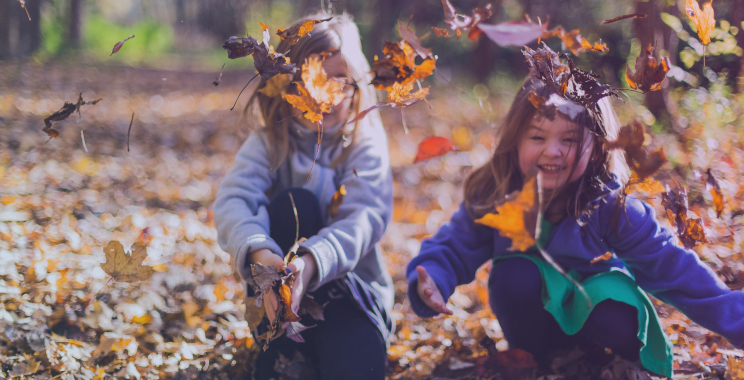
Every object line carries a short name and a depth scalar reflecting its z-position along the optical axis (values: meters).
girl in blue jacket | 1.35
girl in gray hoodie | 1.45
